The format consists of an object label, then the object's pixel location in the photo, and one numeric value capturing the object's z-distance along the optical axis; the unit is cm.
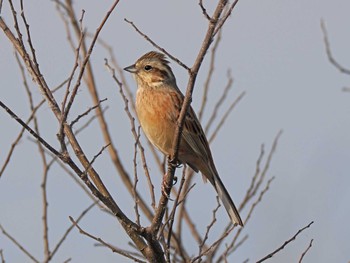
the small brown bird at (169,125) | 1134
